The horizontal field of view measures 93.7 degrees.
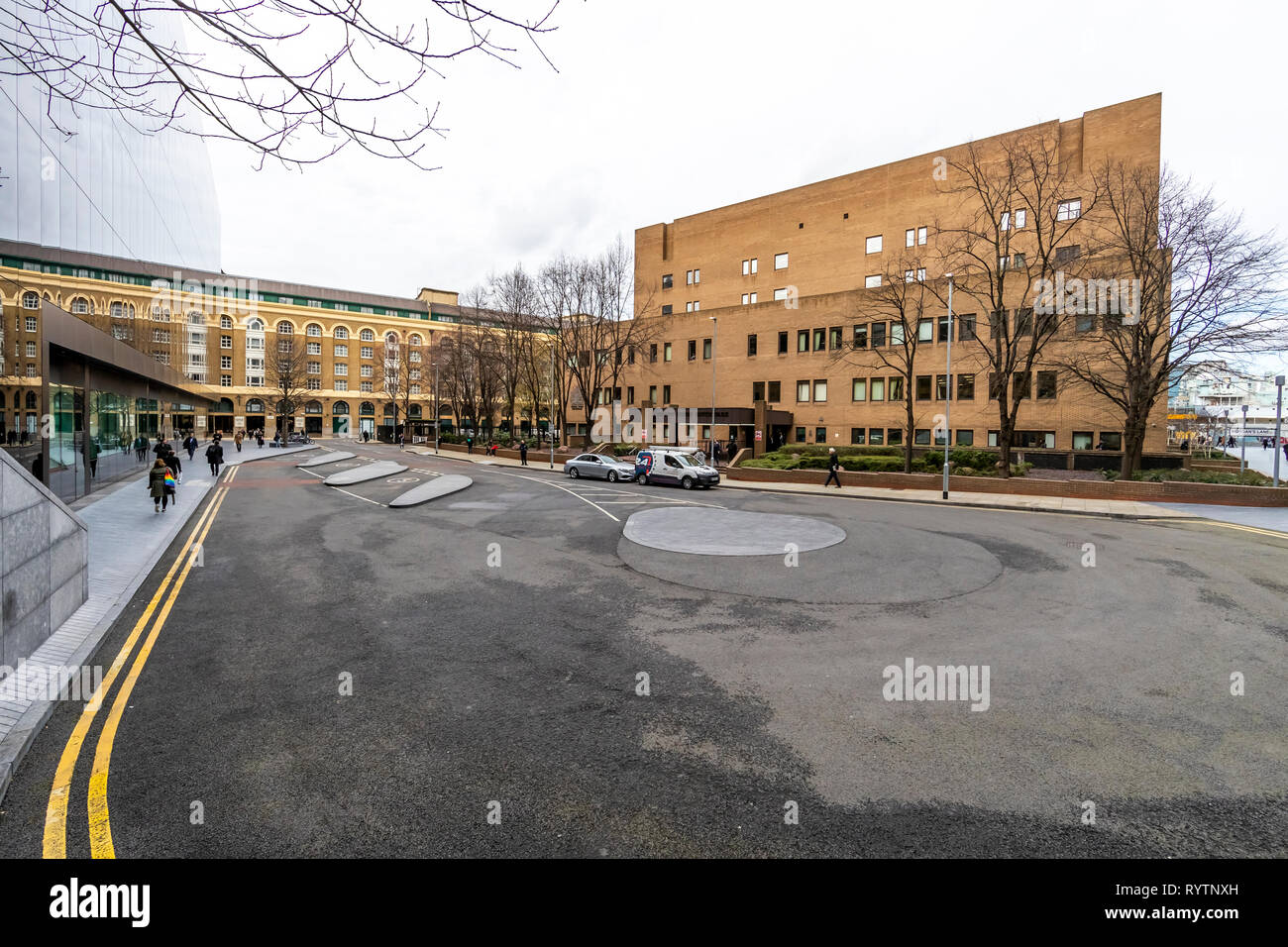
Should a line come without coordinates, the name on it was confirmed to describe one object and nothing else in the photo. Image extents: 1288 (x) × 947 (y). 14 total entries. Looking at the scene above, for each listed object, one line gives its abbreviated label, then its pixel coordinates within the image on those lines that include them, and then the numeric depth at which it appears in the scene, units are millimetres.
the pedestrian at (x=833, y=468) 28864
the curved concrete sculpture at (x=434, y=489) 20853
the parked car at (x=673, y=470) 29016
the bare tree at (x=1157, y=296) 23516
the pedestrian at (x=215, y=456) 29703
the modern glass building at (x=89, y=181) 13242
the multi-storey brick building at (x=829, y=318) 38344
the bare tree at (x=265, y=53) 3797
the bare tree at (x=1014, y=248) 28594
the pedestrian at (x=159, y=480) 17297
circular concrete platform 13375
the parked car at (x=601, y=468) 32938
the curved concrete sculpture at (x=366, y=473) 28062
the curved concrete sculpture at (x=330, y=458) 42706
